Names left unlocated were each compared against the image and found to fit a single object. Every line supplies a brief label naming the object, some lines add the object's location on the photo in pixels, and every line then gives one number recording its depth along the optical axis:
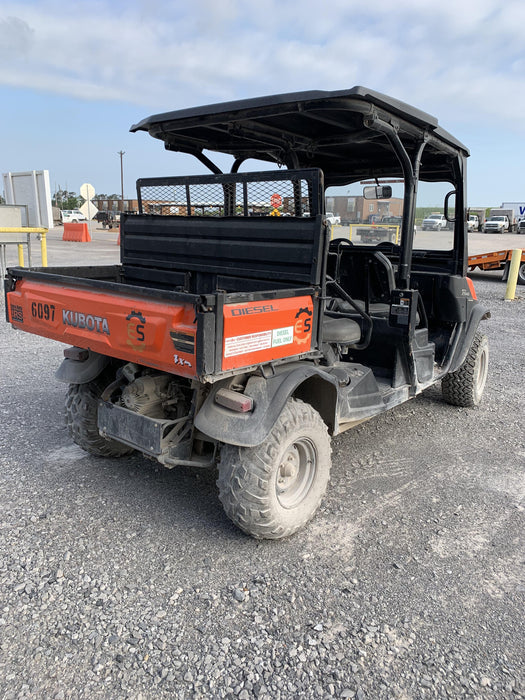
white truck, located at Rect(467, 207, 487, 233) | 38.50
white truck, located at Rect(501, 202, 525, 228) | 42.19
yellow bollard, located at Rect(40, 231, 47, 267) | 10.23
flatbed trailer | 15.02
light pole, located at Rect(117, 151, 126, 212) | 47.72
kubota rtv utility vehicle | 2.77
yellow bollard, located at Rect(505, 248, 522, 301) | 12.41
